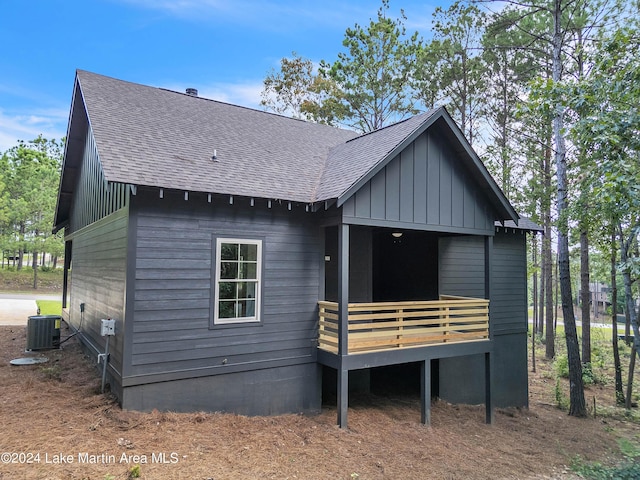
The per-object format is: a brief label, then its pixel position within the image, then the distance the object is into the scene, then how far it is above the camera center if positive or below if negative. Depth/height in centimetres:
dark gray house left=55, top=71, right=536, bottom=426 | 627 +29
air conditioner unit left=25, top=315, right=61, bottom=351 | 987 -175
